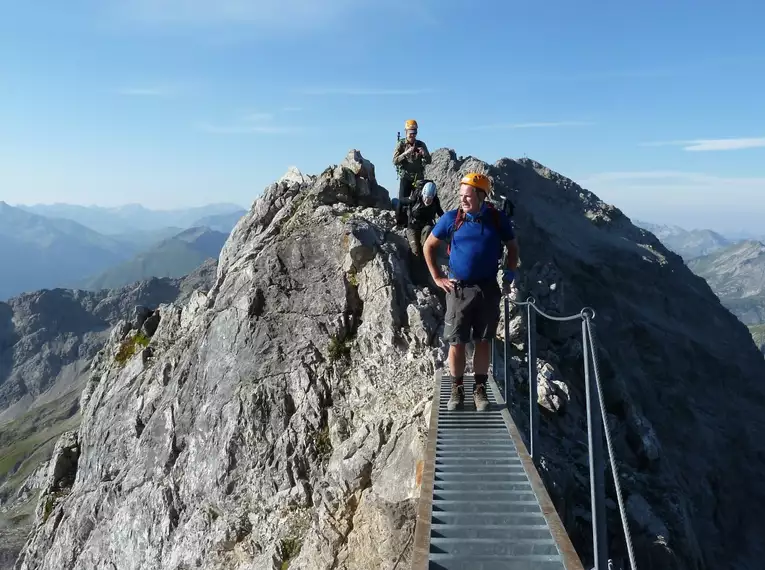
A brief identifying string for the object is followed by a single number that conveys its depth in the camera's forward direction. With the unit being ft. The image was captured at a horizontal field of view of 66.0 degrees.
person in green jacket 57.11
